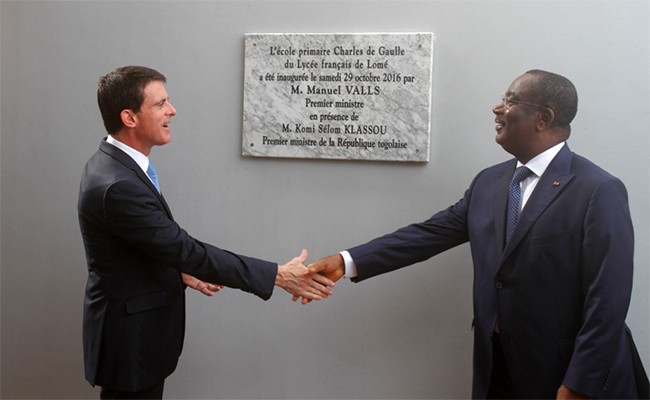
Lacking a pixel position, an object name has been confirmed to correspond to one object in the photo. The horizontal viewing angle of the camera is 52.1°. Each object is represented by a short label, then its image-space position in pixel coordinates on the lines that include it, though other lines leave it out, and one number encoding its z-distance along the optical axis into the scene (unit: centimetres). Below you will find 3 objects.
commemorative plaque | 288
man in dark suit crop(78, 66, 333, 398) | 225
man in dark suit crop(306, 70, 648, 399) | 204
